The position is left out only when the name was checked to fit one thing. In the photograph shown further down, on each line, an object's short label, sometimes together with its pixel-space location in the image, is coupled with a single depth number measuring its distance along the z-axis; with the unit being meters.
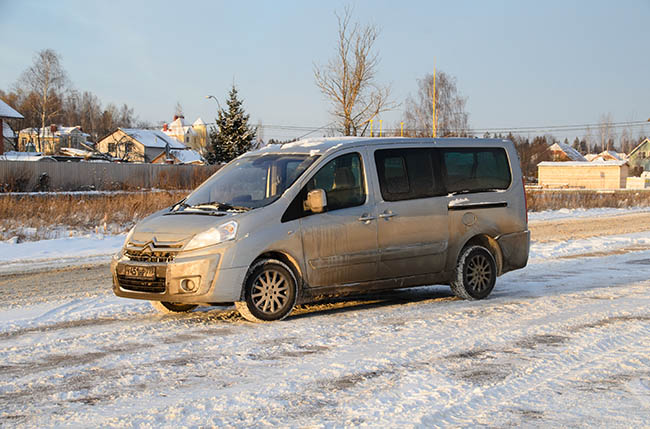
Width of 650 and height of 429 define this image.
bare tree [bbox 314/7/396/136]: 32.91
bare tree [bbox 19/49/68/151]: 80.53
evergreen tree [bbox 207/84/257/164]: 53.84
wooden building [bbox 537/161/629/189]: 79.94
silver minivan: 7.16
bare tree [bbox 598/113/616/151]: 149.25
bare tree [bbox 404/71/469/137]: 75.06
